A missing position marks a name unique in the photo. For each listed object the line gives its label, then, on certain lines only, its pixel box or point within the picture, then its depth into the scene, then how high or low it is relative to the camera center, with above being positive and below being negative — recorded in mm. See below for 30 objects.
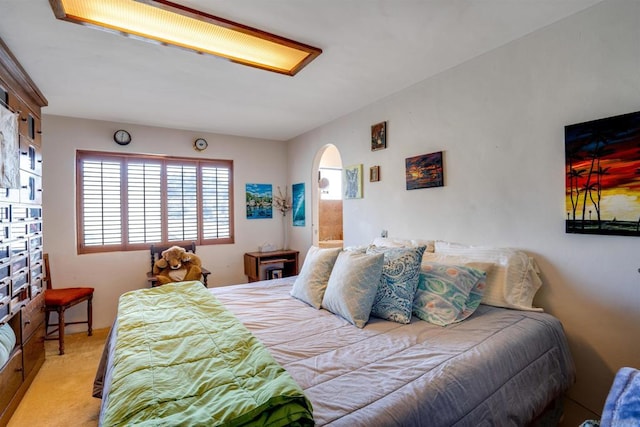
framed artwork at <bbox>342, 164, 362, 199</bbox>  3340 +372
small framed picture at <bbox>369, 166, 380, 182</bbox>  3107 +421
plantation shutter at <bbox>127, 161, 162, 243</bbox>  3898 +221
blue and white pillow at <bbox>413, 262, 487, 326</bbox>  1786 -474
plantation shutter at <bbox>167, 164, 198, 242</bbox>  4137 +211
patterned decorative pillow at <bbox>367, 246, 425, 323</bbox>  1824 -441
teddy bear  3566 -577
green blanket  915 -581
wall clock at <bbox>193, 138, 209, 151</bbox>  4191 +1016
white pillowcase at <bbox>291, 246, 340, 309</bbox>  2107 -442
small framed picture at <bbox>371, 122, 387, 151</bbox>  3010 +783
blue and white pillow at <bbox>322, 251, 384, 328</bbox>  1795 -445
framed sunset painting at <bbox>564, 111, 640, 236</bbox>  1566 +186
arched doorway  5279 +295
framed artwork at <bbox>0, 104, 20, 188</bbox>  1955 +477
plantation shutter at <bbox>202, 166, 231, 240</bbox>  4371 +226
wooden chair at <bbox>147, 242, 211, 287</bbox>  3703 -450
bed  1101 -644
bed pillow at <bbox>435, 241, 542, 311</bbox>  1914 -436
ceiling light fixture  1647 +1146
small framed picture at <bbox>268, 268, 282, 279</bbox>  4305 -794
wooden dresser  2051 -178
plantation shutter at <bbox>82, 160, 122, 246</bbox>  3668 +205
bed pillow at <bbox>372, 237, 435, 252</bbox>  2455 -237
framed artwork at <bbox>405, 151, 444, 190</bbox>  2520 +365
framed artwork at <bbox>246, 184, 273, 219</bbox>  4633 +244
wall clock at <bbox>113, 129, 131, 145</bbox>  3730 +1012
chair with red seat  2984 -797
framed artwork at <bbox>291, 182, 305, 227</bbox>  4480 +165
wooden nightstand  4254 -638
